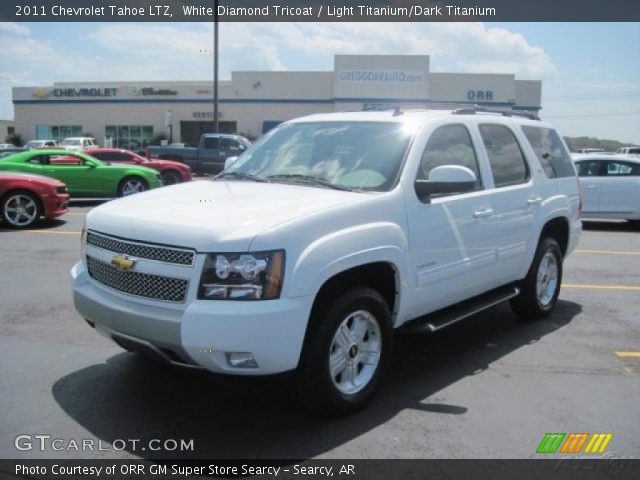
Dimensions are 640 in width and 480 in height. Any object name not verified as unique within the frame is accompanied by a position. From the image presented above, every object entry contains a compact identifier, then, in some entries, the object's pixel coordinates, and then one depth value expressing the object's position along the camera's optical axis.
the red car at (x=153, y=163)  18.89
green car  15.05
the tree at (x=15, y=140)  53.76
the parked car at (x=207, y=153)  25.78
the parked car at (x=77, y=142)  40.08
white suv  3.37
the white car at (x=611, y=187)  13.32
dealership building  49.88
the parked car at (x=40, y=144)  38.78
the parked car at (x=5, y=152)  20.69
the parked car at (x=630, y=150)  30.43
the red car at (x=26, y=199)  11.56
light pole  28.52
